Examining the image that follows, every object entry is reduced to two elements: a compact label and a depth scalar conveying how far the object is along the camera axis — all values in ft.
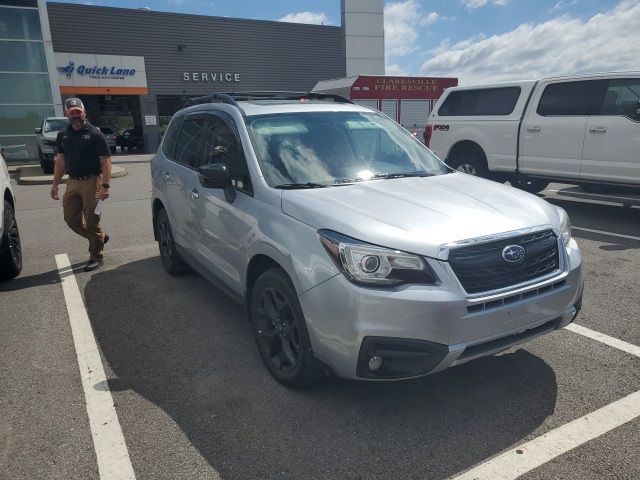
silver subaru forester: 8.42
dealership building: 72.38
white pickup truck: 23.82
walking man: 18.86
